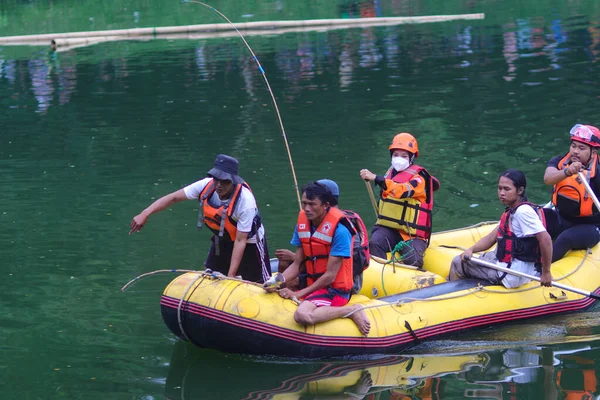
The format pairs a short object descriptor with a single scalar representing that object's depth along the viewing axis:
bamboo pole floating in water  50.41
